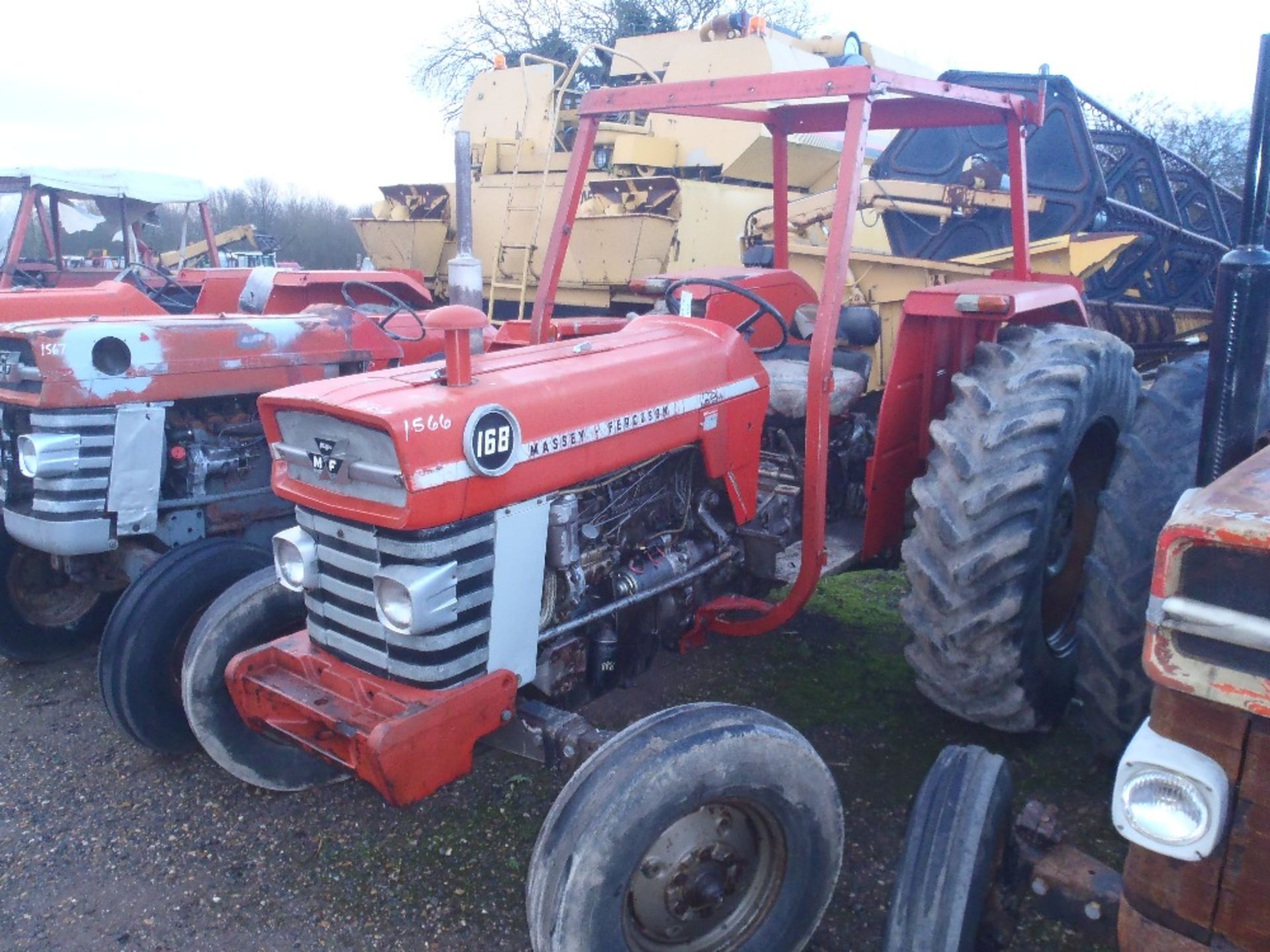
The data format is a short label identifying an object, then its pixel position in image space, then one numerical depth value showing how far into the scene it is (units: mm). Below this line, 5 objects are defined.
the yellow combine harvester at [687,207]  5598
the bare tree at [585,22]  18516
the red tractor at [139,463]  3275
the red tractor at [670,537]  2092
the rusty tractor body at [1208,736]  1282
